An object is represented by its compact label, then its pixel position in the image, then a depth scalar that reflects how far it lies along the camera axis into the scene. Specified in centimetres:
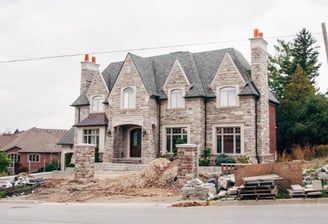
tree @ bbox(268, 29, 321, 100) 4256
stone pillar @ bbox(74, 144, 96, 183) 2303
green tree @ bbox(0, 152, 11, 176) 3773
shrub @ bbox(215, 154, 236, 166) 2609
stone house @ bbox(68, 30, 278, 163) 2772
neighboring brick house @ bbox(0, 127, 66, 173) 5084
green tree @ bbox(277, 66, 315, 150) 3220
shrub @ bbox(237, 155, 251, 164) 2542
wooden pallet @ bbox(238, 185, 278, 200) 1382
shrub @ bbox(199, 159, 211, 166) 2641
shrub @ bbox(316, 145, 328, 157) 2558
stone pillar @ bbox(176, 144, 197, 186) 1873
